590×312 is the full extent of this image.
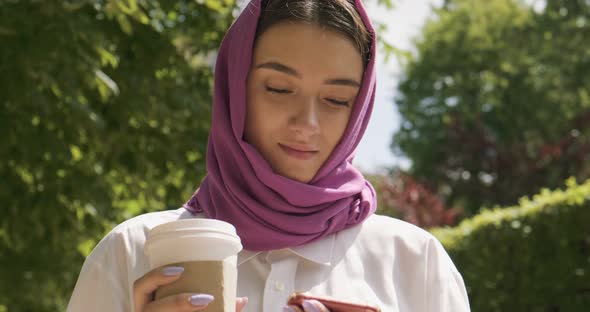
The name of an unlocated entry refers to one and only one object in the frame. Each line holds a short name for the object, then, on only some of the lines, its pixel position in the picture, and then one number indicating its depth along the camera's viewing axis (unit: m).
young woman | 2.06
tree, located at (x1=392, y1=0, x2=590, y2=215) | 22.19
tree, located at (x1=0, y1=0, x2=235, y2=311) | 5.41
